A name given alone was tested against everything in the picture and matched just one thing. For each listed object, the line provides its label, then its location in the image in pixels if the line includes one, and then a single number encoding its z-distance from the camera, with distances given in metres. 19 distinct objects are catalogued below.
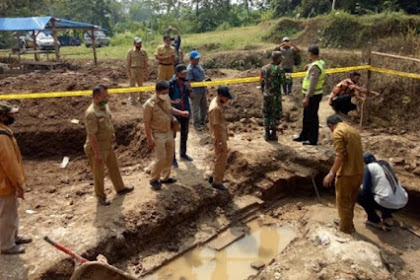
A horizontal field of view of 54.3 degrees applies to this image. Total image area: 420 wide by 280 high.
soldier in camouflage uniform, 7.89
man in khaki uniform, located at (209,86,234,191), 6.25
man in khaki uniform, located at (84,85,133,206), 5.72
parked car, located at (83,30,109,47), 29.84
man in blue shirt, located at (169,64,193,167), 7.22
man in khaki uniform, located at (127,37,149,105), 10.38
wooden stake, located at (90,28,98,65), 18.23
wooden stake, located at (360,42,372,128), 9.12
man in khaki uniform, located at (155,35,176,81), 10.38
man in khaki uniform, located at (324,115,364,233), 5.56
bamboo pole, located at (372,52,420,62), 8.57
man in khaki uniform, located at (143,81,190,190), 6.23
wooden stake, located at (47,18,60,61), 17.44
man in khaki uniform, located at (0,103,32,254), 4.78
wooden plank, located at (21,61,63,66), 17.27
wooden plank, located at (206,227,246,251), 6.07
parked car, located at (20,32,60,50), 25.33
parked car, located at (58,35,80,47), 32.25
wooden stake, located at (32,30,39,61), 18.61
